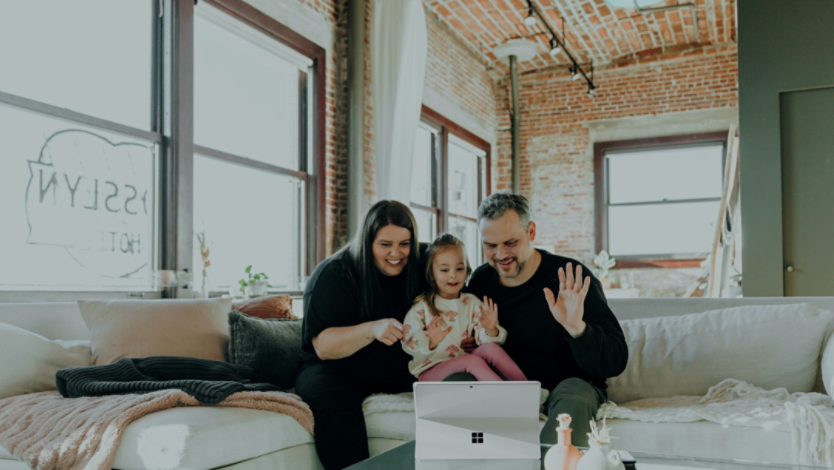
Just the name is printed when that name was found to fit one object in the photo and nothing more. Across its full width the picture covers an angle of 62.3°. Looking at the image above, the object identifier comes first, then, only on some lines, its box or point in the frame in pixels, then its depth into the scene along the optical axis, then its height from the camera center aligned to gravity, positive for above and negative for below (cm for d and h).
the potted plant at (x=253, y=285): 471 -25
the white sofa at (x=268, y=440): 206 -62
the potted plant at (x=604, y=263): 874 -21
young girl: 256 -30
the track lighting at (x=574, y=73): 855 +219
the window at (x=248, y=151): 470 +73
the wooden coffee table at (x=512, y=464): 165 -54
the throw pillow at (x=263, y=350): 288 -43
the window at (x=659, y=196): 880 +65
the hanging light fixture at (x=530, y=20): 669 +220
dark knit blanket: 234 -47
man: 230 -24
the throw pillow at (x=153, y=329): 280 -33
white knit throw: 212 -56
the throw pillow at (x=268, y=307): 334 -28
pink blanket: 209 -55
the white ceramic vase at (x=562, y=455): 153 -47
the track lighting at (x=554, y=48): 760 +221
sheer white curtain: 555 +133
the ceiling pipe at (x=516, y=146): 945 +139
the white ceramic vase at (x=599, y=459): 145 -45
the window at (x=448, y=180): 782 +83
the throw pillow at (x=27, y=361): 254 -42
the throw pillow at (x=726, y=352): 264 -42
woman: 255 -25
